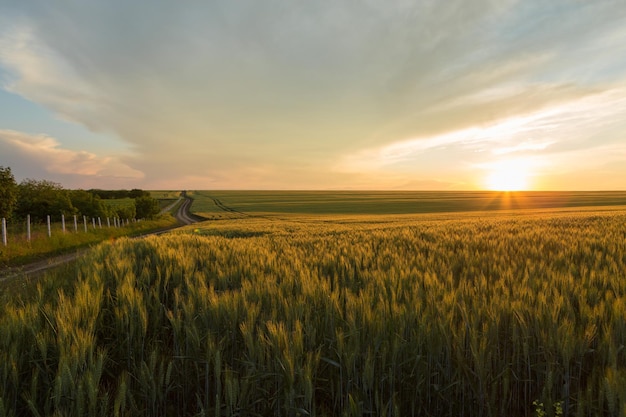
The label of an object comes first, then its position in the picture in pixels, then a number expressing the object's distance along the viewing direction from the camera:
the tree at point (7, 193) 30.08
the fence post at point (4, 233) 16.92
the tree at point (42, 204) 44.81
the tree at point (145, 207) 61.08
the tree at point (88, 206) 50.28
